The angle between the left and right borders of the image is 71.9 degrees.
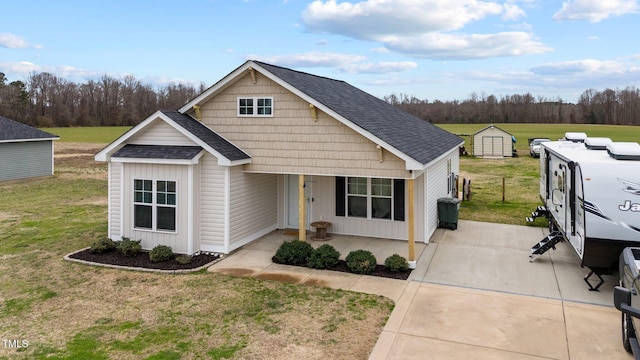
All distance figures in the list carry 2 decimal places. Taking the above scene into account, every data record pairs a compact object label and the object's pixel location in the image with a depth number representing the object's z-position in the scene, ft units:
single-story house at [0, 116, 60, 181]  83.92
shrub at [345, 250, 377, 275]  33.09
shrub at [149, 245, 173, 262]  35.29
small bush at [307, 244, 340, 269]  34.35
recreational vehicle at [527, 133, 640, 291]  27.20
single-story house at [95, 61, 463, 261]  36.24
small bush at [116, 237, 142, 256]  36.52
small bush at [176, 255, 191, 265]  34.91
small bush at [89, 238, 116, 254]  37.45
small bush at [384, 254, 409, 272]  33.01
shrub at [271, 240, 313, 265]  35.29
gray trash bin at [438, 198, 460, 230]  46.52
